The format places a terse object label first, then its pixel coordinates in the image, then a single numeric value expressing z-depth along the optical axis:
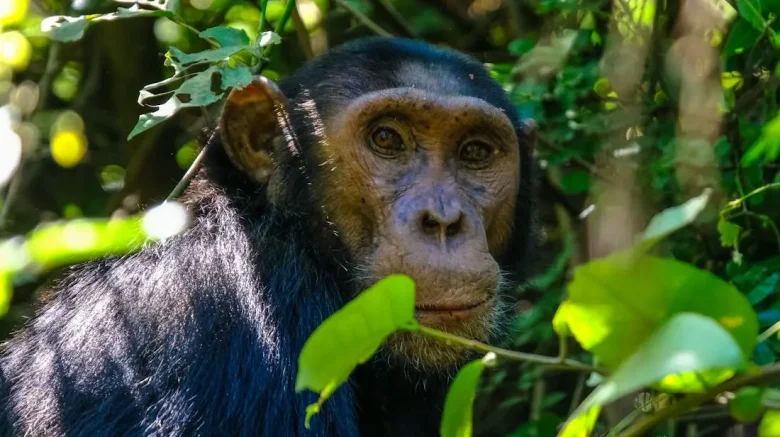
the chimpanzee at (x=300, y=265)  7.82
